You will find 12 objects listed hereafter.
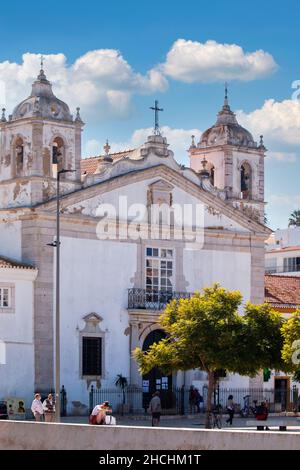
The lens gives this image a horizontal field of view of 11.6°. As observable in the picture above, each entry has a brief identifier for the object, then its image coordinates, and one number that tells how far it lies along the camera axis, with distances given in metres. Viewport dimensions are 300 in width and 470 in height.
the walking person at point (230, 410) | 54.18
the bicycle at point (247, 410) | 60.30
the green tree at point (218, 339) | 51.66
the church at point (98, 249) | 55.12
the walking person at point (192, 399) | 59.19
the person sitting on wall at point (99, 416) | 38.00
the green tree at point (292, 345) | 49.97
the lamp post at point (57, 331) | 47.78
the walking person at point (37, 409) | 46.06
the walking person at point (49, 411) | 47.53
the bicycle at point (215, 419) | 52.00
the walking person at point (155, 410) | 50.75
